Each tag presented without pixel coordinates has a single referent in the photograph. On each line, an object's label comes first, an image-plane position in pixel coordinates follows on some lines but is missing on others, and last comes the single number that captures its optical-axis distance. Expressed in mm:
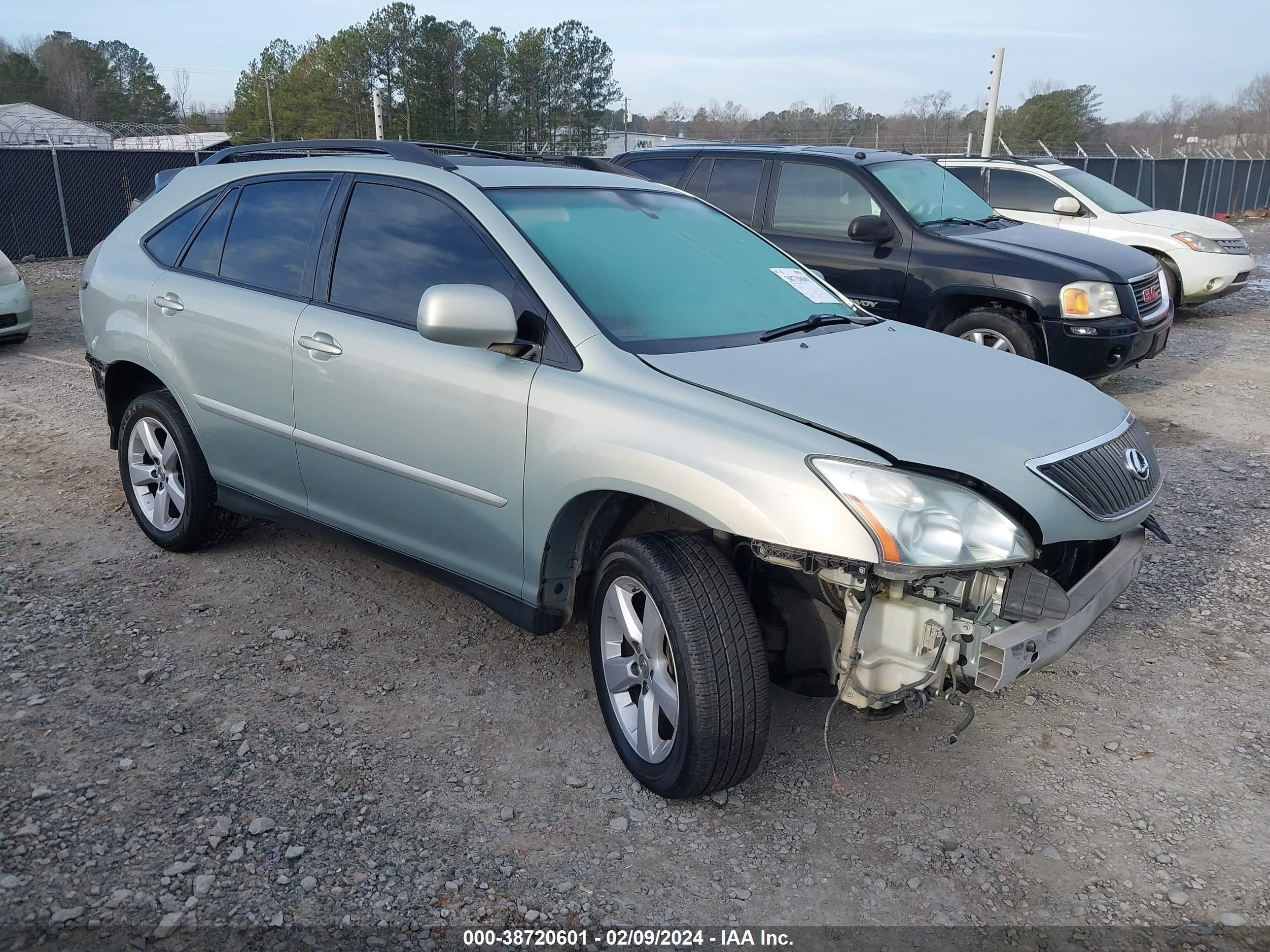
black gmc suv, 6844
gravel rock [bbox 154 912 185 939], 2396
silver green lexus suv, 2609
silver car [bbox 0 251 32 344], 9188
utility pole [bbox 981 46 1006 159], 17531
